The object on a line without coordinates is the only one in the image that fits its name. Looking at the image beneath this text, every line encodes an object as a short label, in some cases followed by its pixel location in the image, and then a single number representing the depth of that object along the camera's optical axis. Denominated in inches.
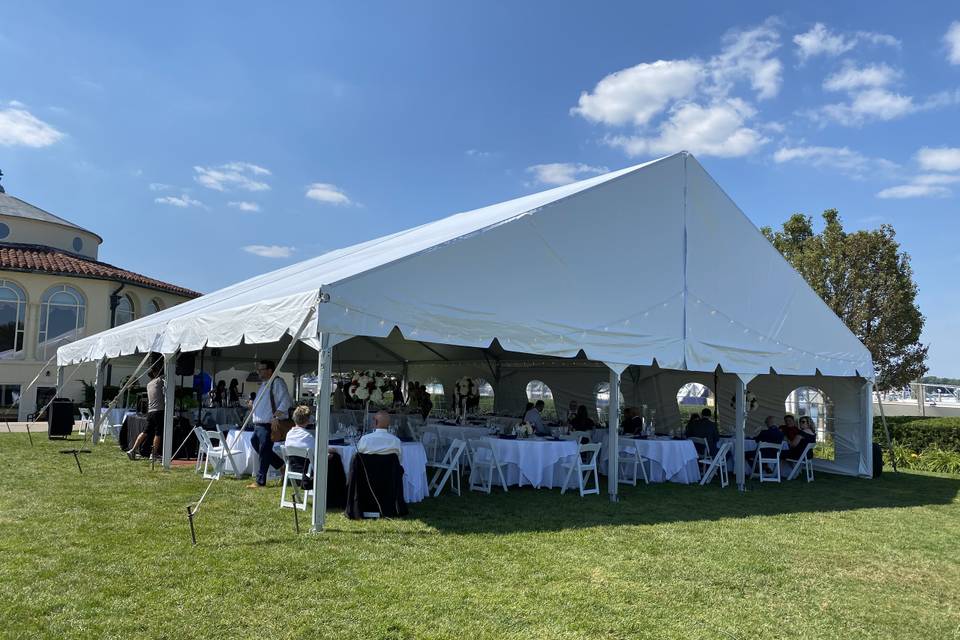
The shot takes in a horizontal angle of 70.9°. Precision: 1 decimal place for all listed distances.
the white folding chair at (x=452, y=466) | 314.0
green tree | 731.4
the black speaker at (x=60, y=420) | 563.8
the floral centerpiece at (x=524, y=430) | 369.7
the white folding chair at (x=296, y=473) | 271.0
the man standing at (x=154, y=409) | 419.2
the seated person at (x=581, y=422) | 476.0
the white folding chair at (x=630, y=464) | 387.8
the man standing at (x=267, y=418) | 331.9
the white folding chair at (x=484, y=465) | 336.5
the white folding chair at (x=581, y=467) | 334.0
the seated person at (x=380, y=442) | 264.4
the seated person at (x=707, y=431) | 435.8
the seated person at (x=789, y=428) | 445.9
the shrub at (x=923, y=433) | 538.3
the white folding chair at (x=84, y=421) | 642.8
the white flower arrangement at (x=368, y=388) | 469.5
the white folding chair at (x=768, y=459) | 415.3
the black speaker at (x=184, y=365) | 465.0
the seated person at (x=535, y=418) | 456.7
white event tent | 275.0
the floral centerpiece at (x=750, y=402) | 553.6
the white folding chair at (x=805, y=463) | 431.5
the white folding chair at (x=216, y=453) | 340.2
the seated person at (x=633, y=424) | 479.7
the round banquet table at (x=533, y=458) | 350.6
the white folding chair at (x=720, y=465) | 386.6
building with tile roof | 818.8
